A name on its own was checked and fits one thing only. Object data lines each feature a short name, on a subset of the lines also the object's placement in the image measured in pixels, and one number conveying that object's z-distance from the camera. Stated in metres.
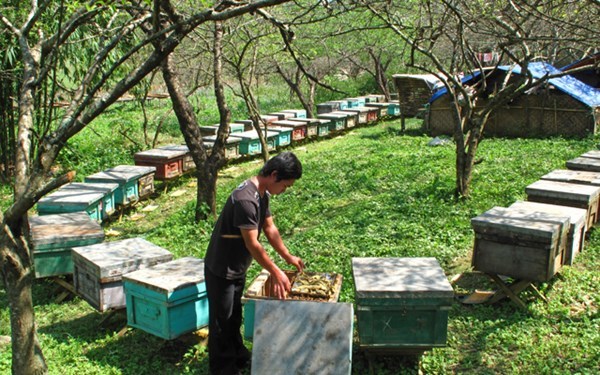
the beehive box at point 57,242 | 6.38
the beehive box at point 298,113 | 19.29
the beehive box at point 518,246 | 5.21
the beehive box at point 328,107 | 20.91
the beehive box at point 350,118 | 18.69
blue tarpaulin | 14.49
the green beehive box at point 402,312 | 4.25
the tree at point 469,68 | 7.73
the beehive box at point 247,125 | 17.15
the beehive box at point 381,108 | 21.16
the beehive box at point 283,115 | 18.44
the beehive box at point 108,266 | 5.51
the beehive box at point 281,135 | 15.27
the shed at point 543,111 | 14.52
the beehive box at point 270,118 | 17.17
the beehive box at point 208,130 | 15.15
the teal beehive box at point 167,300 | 4.81
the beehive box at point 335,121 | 18.14
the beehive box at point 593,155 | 8.38
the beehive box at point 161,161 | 11.58
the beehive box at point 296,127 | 16.14
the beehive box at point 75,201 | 7.92
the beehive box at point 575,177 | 6.98
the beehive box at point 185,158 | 12.31
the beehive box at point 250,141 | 14.05
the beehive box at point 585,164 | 7.80
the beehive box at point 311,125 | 16.78
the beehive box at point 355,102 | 22.86
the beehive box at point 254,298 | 4.52
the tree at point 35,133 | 3.70
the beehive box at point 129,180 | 9.81
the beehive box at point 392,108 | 21.33
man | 4.22
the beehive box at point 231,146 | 13.67
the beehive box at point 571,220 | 5.72
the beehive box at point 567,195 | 6.38
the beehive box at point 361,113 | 19.59
